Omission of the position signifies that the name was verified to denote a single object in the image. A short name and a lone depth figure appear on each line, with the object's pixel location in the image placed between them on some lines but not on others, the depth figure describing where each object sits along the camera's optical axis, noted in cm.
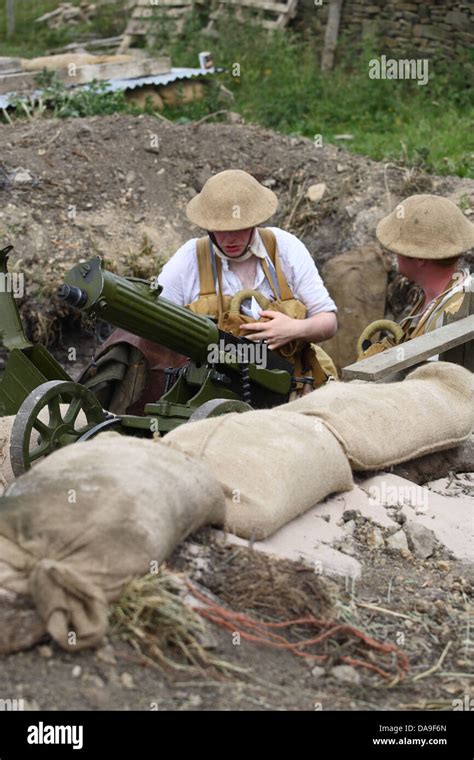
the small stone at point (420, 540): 450
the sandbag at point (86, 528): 305
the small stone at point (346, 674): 329
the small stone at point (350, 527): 444
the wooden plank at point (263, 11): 1466
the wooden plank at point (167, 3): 1525
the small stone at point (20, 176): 919
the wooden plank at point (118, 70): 1195
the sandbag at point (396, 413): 485
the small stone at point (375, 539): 441
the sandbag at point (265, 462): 403
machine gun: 517
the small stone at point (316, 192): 941
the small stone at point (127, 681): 298
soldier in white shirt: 620
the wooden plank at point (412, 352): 552
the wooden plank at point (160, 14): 1513
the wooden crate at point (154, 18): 1510
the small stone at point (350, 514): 455
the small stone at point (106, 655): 304
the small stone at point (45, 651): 306
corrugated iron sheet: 1116
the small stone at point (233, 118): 1141
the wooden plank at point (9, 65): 1230
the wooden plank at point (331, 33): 1421
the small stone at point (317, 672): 329
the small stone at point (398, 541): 448
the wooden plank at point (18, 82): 1163
